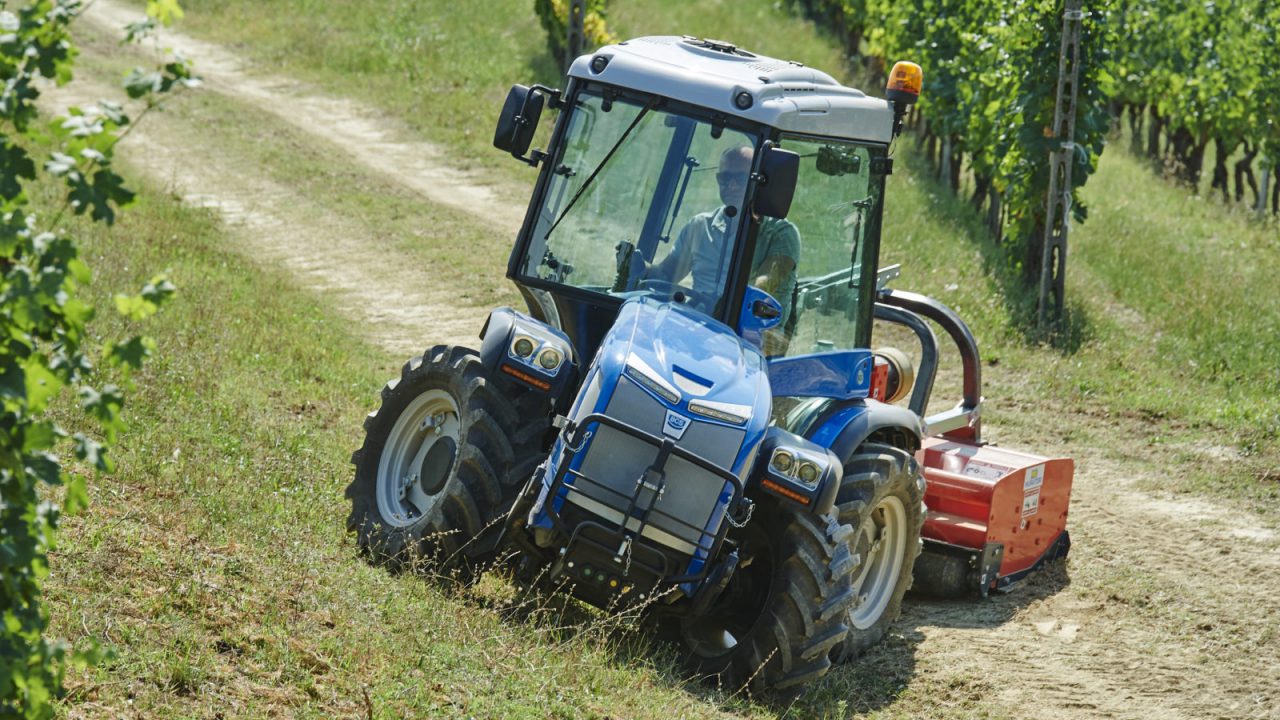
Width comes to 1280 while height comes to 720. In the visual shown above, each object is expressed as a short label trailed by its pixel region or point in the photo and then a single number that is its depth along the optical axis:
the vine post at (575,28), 31.50
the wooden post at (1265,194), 42.41
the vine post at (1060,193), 26.45
